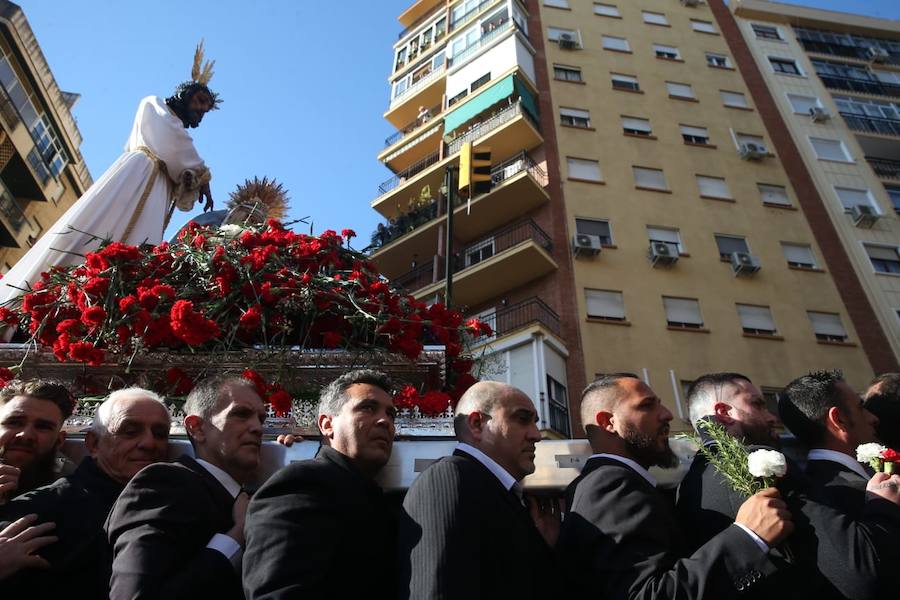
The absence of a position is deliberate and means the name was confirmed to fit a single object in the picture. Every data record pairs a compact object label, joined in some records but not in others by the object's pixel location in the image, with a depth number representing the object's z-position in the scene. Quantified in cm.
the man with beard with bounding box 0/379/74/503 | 321
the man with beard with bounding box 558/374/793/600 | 239
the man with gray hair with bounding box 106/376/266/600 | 230
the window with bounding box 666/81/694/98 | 2572
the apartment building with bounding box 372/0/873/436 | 1831
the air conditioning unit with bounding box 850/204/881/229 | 2220
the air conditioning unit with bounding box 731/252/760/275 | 1997
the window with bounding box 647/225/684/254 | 2106
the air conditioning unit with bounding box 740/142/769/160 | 2350
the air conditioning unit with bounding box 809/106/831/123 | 2544
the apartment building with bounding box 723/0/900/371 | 2077
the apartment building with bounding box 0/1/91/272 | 2361
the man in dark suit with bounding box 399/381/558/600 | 228
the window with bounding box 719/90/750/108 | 2566
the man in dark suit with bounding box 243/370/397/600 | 226
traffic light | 1092
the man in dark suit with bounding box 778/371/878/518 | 328
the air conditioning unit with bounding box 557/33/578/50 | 2659
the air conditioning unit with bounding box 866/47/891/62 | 2903
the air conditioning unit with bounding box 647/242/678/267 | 1996
